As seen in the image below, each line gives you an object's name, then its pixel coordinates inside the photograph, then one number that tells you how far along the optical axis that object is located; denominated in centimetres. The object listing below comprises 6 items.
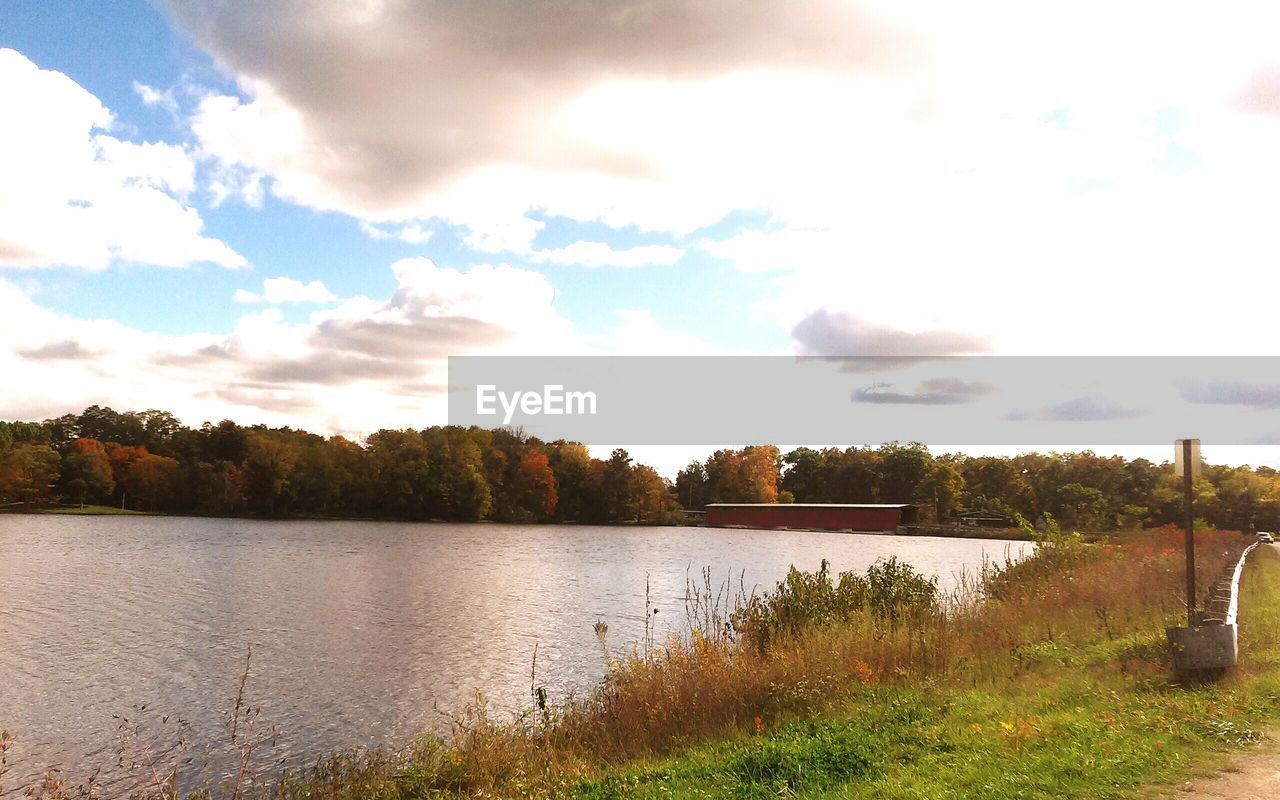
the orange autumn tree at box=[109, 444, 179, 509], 12975
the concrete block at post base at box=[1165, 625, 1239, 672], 1202
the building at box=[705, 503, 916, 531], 12131
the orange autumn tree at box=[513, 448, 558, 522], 12756
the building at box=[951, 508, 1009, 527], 12507
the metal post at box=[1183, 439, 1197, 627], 1304
